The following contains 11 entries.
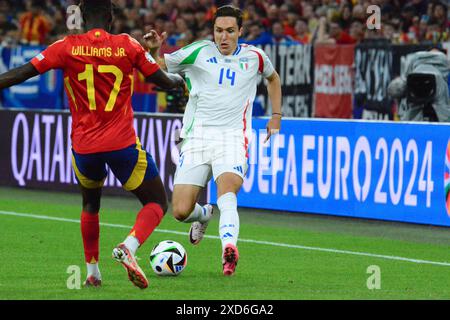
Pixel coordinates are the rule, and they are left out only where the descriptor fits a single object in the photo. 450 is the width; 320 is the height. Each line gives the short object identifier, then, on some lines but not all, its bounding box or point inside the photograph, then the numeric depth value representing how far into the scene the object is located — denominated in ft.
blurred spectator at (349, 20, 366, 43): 67.87
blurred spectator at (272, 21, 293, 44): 71.36
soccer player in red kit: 28.73
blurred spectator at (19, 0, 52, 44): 86.84
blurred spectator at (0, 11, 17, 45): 86.99
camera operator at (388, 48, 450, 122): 55.98
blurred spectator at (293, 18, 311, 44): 72.18
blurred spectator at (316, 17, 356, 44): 68.85
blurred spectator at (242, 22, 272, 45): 70.38
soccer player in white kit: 34.09
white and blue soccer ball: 32.86
